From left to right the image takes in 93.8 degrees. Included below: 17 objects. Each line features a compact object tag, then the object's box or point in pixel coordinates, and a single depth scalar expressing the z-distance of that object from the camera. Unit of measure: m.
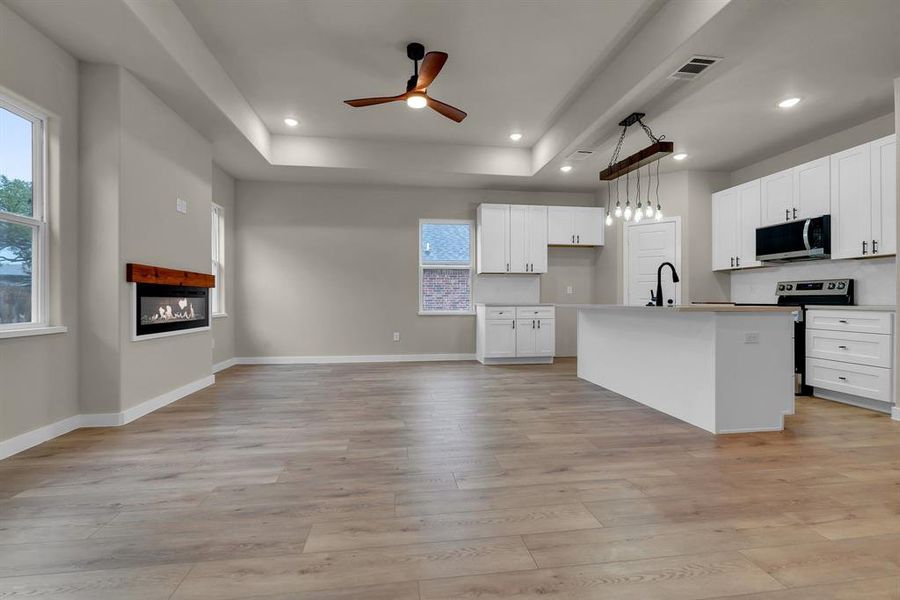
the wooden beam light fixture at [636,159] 3.86
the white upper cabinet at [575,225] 6.66
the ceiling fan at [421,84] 3.05
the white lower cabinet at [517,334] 6.27
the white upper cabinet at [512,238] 6.42
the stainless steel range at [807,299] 4.38
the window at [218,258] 5.78
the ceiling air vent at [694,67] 3.13
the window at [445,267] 6.71
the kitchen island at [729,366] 3.00
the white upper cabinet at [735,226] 5.27
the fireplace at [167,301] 3.45
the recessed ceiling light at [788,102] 3.99
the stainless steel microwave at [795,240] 4.33
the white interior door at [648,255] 6.14
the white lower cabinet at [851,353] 3.63
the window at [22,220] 2.66
